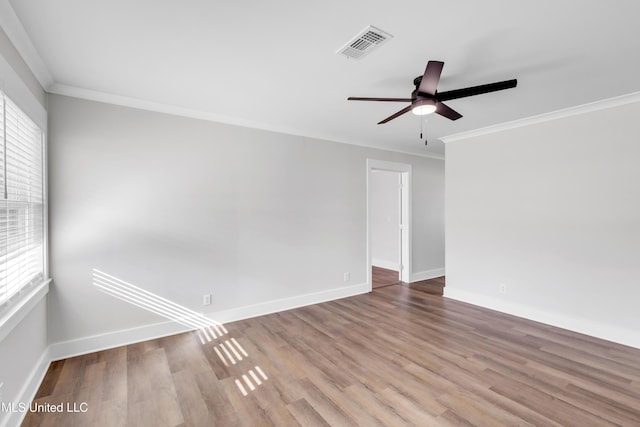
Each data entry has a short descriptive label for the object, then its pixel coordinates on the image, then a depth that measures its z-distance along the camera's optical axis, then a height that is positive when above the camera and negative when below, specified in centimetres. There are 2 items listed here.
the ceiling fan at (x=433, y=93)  193 +90
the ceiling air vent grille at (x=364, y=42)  188 +117
